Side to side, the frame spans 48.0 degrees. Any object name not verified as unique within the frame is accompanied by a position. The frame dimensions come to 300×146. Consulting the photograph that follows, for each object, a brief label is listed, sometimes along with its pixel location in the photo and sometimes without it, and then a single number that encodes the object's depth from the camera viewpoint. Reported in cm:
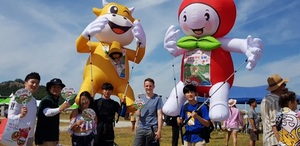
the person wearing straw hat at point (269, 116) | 396
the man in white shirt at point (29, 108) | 372
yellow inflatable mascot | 611
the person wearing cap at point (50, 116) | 392
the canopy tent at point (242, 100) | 1382
